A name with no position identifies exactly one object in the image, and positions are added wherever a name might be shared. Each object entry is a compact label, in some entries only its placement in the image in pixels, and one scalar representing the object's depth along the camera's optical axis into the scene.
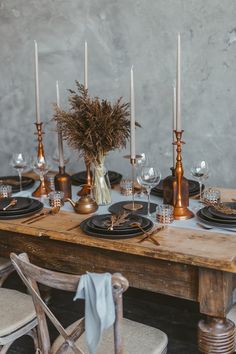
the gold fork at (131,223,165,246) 1.84
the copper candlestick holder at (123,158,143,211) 2.21
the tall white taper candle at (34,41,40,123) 2.39
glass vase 2.31
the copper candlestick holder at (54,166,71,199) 2.41
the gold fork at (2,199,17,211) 2.21
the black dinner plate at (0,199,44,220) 2.15
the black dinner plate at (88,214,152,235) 1.90
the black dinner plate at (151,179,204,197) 2.40
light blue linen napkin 1.39
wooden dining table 1.71
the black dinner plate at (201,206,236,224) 1.96
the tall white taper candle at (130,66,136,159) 2.07
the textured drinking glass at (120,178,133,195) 2.44
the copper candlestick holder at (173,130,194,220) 2.09
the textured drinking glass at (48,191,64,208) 2.29
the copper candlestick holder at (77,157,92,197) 2.44
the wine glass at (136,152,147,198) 2.47
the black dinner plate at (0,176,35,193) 2.56
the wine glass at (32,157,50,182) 2.44
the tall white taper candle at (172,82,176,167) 2.26
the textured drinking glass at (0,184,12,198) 2.45
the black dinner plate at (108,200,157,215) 2.17
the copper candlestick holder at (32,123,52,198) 2.47
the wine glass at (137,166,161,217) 2.15
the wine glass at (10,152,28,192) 2.54
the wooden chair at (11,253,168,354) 1.44
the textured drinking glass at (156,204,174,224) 2.04
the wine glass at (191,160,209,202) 2.24
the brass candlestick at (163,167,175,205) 2.19
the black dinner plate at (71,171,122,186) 2.65
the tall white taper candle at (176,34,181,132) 1.96
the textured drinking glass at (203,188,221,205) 2.26
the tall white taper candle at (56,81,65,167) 2.38
